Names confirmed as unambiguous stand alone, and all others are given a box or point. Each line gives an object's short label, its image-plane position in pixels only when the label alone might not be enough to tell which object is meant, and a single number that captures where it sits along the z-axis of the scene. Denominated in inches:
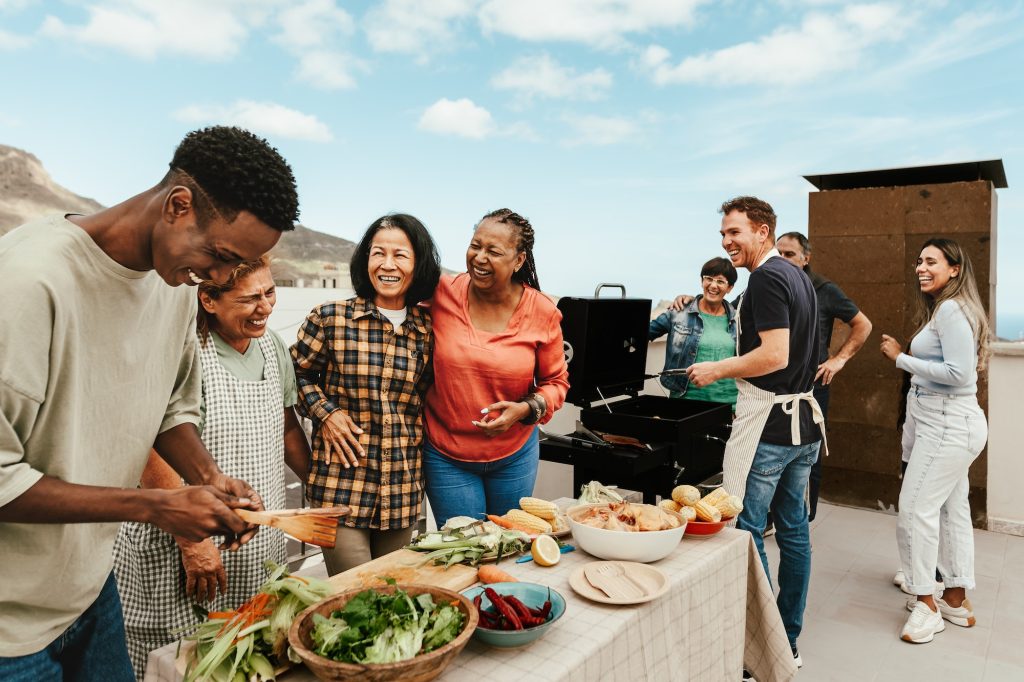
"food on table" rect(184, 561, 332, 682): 45.4
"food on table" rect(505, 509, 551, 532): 73.1
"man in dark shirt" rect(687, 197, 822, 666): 96.1
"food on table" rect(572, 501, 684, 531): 68.5
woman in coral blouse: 84.0
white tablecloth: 49.7
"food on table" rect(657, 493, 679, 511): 80.8
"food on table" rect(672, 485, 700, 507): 79.9
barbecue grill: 113.6
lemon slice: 66.1
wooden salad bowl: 41.5
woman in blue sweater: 115.0
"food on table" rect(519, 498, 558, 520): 76.0
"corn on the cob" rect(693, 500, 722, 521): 75.7
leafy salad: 43.5
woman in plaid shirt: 77.4
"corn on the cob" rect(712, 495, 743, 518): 79.2
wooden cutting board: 59.7
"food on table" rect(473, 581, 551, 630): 50.6
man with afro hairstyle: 39.9
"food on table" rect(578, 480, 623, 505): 84.7
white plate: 58.2
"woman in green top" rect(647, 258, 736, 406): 150.9
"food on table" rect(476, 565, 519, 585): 60.4
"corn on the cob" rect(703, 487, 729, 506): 80.0
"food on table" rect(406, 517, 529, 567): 64.5
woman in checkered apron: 63.0
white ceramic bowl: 65.8
